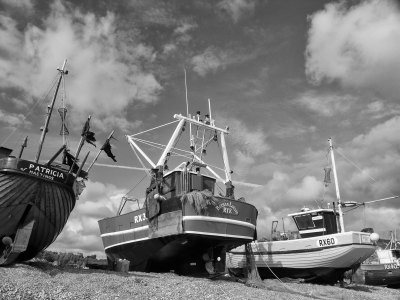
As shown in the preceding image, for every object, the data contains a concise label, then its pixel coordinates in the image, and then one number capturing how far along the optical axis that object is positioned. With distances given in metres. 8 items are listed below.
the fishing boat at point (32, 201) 11.90
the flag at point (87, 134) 14.20
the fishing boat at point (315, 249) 19.03
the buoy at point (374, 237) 19.34
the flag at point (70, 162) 15.12
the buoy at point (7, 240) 11.70
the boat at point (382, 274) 24.33
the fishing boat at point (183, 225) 15.49
